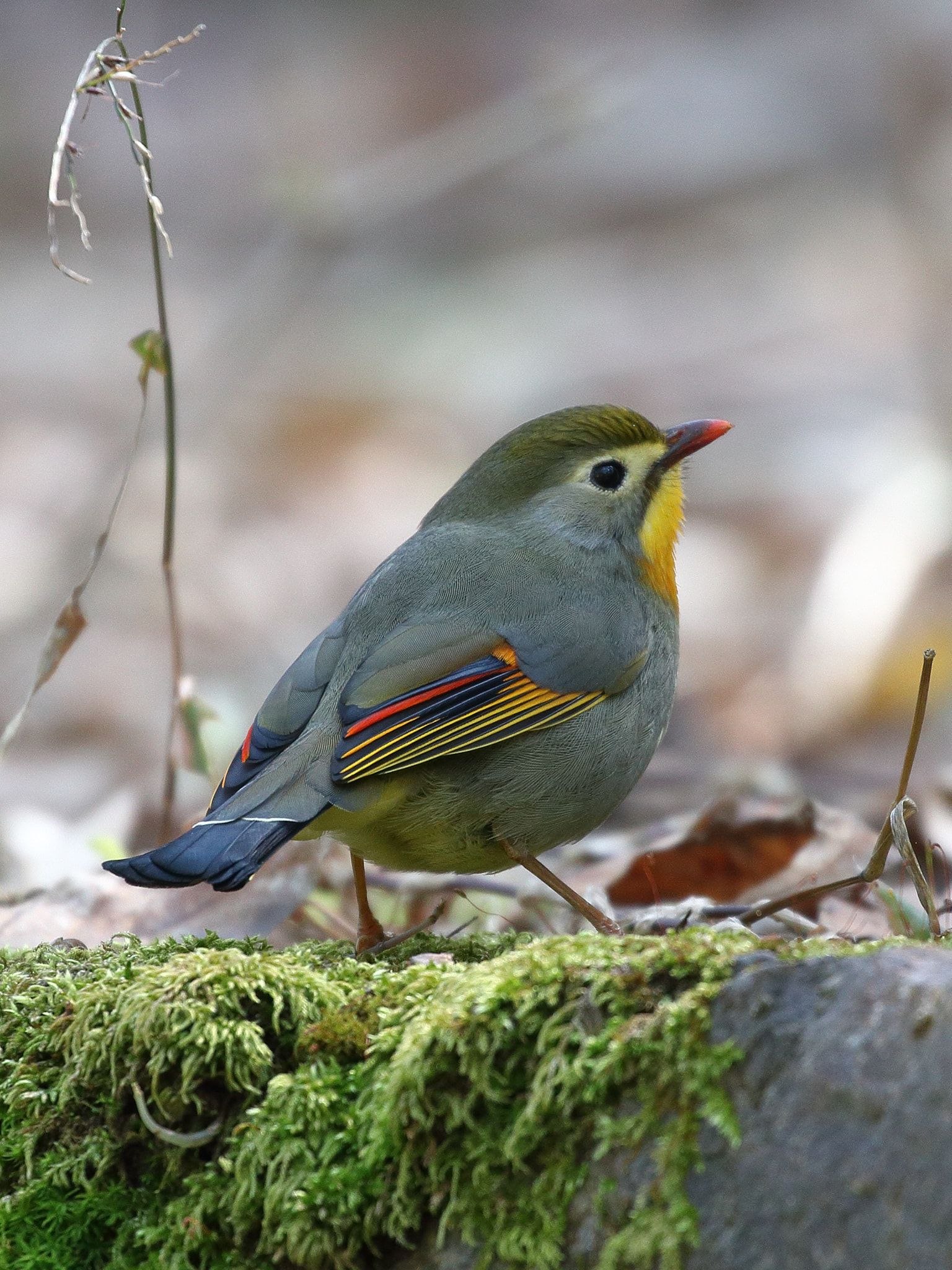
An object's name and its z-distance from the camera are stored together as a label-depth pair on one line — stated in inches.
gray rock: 147.2
